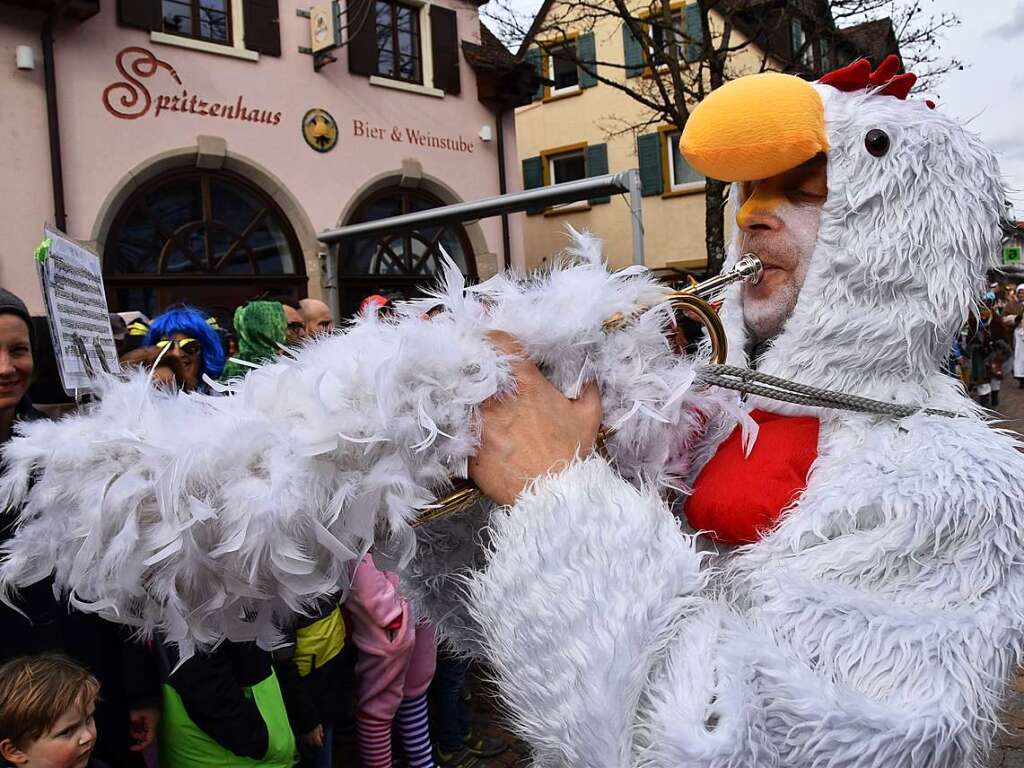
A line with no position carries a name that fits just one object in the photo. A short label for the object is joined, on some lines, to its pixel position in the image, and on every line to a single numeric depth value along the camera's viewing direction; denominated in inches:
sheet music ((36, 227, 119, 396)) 70.1
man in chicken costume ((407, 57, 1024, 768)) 32.9
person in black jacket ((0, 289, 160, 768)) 70.2
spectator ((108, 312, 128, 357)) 130.2
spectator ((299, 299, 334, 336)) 183.3
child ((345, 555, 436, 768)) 105.9
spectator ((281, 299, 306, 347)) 160.2
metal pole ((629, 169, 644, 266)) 177.8
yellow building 562.3
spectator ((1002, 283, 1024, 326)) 597.0
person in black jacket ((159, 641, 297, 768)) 79.1
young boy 64.6
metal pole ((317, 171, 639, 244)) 205.9
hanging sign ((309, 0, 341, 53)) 347.9
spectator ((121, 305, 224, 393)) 123.8
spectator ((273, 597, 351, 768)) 94.7
